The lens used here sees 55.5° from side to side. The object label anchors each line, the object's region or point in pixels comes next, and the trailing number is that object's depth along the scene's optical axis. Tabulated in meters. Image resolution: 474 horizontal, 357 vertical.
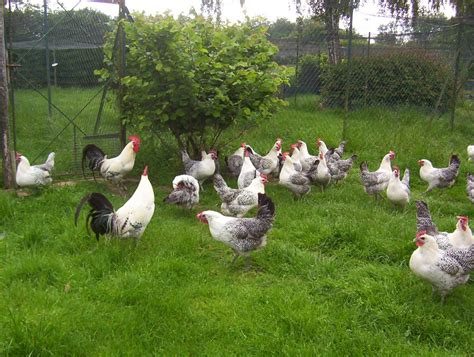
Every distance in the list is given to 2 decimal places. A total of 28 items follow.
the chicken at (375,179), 6.67
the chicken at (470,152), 8.48
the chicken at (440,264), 3.77
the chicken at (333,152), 7.67
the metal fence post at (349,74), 9.23
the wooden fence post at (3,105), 6.17
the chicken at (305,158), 7.56
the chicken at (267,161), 7.74
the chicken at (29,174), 6.42
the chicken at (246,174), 6.75
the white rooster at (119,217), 4.61
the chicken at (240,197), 5.77
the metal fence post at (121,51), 7.23
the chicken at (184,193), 5.96
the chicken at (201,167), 7.23
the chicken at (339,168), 7.39
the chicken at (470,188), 6.31
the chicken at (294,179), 6.62
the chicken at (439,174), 7.12
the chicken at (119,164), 6.71
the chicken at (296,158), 7.38
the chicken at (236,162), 7.83
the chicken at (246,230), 4.54
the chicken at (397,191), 6.15
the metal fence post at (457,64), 10.70
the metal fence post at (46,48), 10.52
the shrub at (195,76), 6.79
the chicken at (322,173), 6.97
